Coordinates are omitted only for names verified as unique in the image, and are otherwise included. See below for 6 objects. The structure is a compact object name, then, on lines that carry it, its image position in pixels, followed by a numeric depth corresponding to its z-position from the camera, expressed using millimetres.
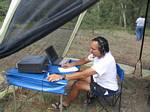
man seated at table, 1989
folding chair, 2133
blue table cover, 1833
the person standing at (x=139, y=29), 5461
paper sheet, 2090
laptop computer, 2216
